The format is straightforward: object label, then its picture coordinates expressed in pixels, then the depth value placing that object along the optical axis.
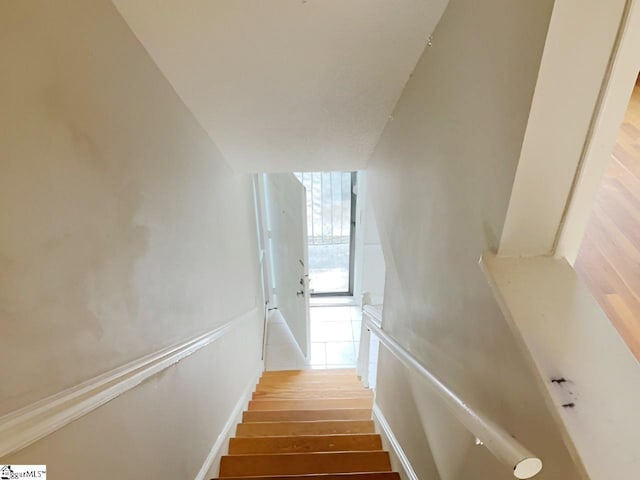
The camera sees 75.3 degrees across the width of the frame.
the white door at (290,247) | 3.80
